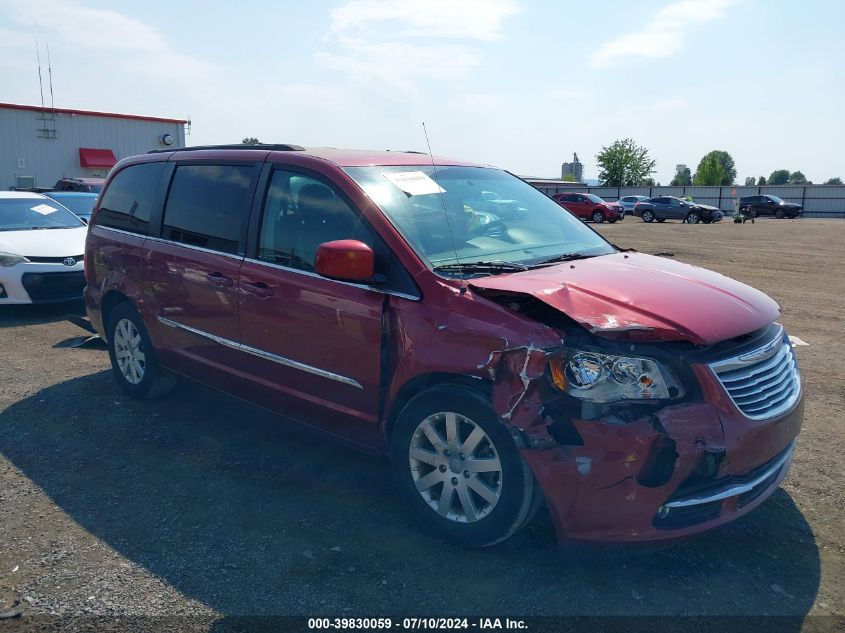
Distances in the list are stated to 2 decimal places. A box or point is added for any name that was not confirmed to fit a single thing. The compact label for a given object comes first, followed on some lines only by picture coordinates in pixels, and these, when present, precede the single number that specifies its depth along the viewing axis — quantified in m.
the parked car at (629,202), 45.02
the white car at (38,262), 8.52
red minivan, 2.95
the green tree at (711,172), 97.94
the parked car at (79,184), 19.56
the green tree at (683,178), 118.25
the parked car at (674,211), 37.78
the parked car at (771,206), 44.22
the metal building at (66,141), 30.77
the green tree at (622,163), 84.06
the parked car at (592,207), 37.69
